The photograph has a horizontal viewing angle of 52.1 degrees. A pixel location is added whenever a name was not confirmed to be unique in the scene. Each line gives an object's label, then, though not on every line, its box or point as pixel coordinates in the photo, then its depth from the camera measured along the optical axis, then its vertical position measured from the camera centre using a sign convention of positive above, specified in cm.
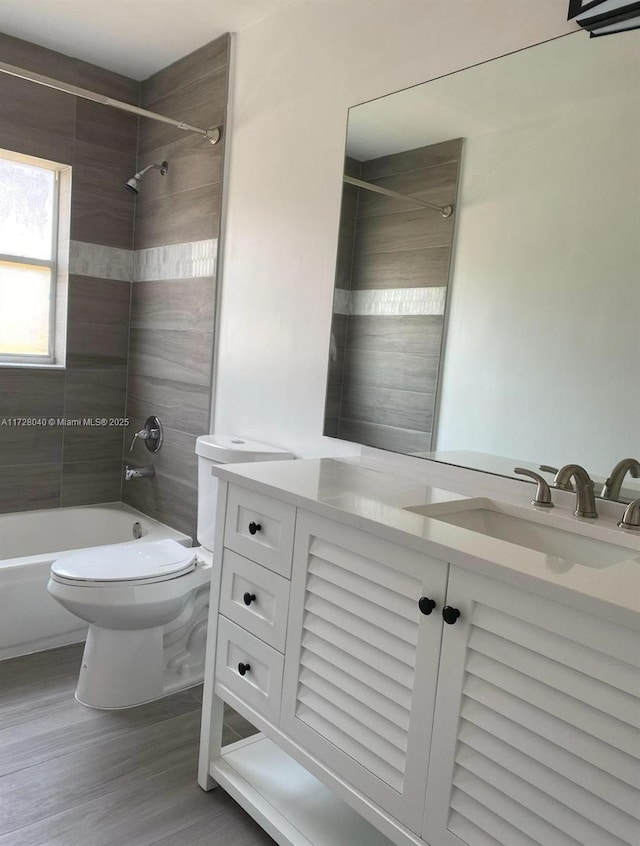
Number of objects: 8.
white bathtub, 236 -95
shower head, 295 +73
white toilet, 203 -85
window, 302 +33
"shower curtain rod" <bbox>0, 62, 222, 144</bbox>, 221 +85
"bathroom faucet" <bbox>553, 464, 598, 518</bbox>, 139 -24
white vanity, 95 -53
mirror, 142 +25
